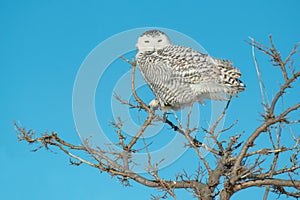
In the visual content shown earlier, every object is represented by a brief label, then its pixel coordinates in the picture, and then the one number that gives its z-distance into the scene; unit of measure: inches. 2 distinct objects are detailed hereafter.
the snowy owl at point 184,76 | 536.1
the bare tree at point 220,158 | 356.5
